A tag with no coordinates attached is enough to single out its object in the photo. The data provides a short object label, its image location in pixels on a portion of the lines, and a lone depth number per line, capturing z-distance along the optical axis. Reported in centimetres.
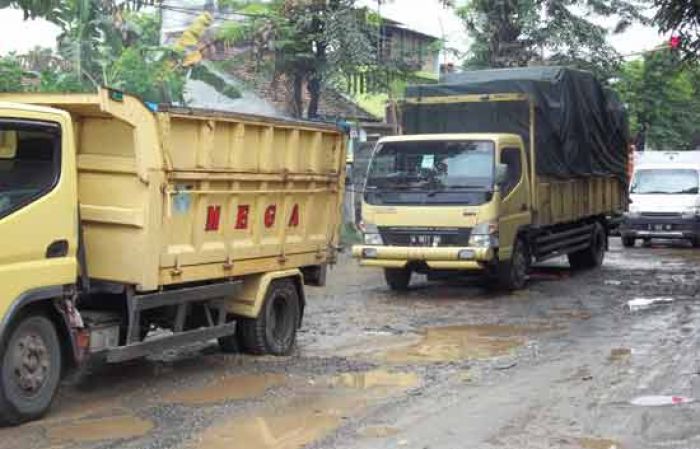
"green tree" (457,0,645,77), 2603
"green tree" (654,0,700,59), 1152
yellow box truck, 1324
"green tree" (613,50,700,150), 3978
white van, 2255
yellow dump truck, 653
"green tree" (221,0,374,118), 2011
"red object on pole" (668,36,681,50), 1286
